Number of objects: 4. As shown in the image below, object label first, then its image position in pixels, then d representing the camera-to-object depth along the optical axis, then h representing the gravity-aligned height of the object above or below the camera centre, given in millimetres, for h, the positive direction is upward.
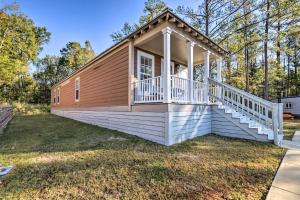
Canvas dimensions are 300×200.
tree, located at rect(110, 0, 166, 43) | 15772 +8714
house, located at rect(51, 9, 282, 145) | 5102 +191
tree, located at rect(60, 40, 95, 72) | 30903 +8669
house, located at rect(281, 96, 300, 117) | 18250 -393
